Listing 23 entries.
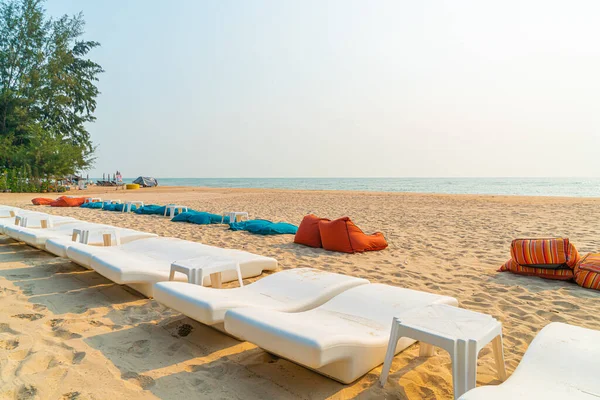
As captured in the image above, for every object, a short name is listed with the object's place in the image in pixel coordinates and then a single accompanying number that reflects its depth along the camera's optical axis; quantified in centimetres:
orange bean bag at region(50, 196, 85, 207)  1305
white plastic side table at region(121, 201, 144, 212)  1145
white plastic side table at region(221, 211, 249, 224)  848
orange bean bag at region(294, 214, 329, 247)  620
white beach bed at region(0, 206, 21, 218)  778
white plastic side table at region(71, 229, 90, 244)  471
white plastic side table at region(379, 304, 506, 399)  170
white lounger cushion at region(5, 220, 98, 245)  445
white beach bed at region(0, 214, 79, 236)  597
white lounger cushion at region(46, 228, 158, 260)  353
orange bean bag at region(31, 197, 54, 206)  1366
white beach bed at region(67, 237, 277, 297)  307
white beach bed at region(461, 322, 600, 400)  136
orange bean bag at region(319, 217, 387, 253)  572
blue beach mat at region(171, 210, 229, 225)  875
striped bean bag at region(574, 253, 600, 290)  393
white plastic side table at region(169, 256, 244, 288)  301
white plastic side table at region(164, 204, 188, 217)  1002
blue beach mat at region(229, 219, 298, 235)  735
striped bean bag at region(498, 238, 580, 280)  422
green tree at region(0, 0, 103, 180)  2070
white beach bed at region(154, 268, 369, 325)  221
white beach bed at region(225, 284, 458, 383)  172
